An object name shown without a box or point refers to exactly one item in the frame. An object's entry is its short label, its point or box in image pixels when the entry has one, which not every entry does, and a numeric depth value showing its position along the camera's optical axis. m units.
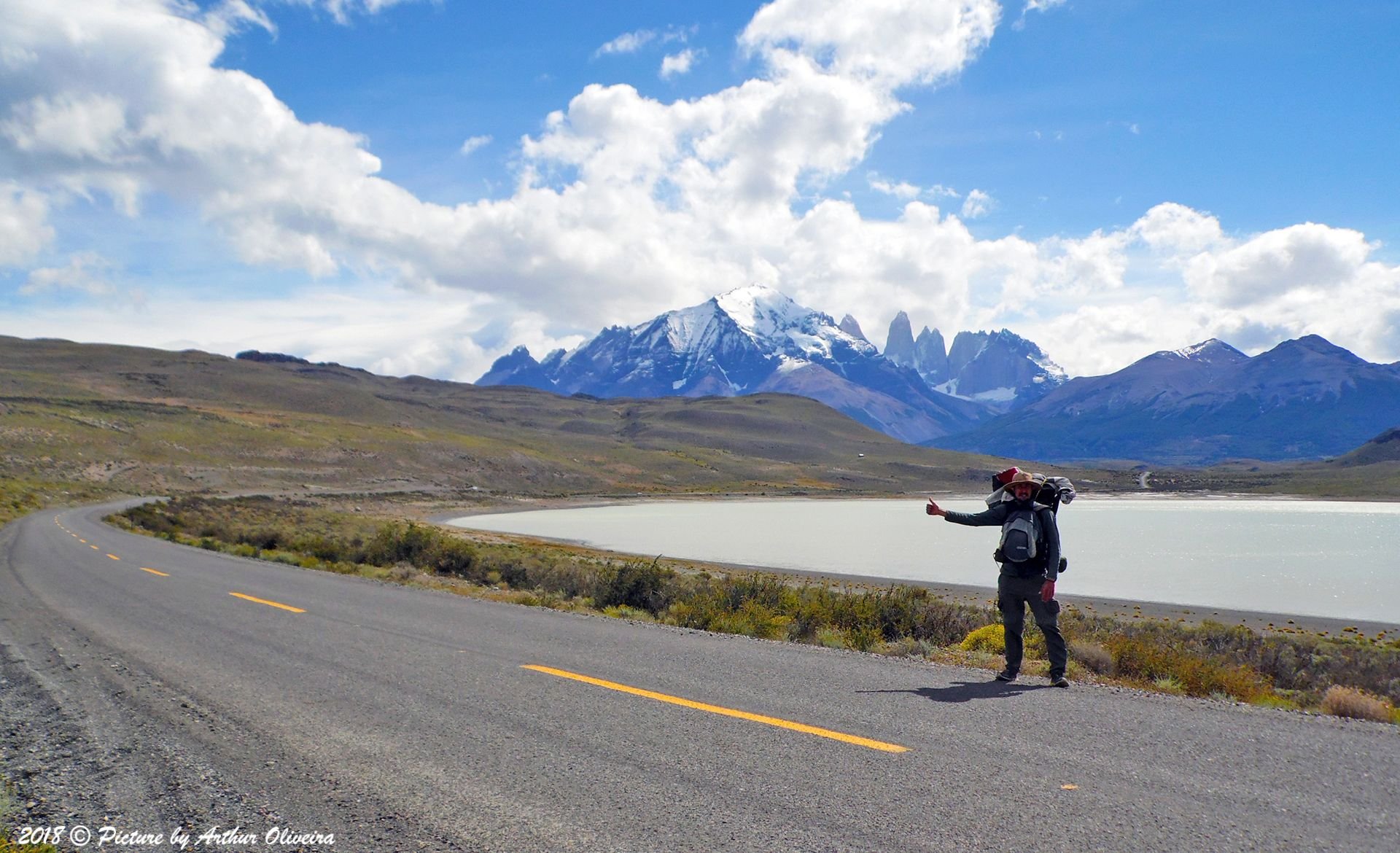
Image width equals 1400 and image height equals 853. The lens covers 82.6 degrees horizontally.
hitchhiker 8.29
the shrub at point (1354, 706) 8.05
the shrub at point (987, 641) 11.52
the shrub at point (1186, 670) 9.03
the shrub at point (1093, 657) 10.02
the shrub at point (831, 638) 11.77
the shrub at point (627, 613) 14.98
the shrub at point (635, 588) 17.11
